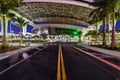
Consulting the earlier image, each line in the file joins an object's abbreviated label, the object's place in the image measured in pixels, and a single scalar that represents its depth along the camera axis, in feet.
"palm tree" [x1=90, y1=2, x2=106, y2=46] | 49.58
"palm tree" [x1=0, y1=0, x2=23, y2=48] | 38.58
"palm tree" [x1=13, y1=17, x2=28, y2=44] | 65.03
